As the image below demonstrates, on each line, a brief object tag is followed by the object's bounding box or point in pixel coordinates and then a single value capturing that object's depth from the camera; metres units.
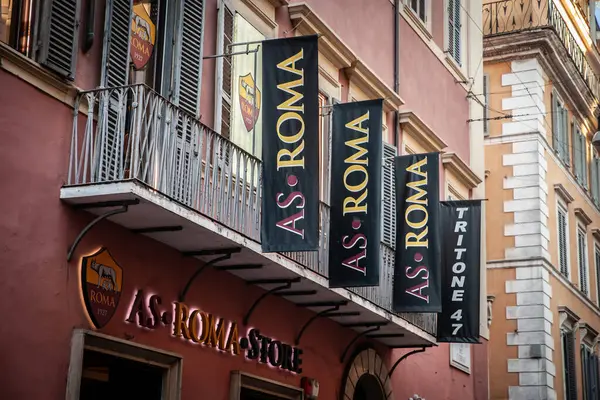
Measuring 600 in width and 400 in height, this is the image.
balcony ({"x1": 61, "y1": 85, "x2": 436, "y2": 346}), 11.23
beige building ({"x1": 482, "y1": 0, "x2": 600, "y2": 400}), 27.55
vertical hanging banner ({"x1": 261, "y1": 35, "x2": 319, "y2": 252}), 12.65
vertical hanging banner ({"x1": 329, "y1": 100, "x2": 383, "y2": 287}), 14.69
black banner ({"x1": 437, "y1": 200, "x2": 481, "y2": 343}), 18.33
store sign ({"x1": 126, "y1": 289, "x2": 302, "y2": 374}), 12.20
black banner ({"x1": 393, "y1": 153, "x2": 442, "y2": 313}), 16.52
